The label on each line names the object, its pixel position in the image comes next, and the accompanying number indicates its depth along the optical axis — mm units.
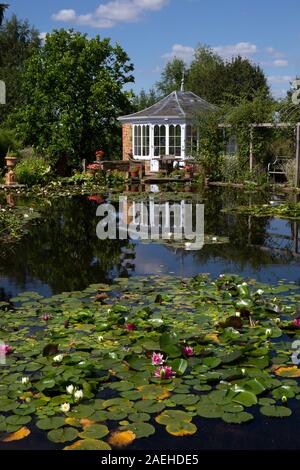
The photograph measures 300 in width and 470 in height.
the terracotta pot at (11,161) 20278
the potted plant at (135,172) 24172
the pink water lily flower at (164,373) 4171
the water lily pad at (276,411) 3664
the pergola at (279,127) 19141
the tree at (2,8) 22188
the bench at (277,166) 21047
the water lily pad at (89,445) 3275
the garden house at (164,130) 26438
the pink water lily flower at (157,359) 4398
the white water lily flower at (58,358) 4345
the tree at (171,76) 62000
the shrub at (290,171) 19672
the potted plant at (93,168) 23147
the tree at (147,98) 59344
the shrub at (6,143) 24628
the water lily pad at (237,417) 3596
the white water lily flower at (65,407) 3660
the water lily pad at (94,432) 3389
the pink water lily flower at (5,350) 4657
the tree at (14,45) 47894
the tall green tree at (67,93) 26188
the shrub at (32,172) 20750
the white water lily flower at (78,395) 3797
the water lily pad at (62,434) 3364
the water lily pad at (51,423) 3506
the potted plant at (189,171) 23406
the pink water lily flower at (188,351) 4602
